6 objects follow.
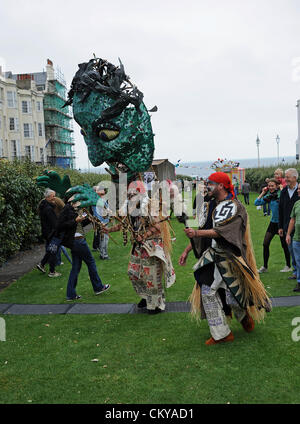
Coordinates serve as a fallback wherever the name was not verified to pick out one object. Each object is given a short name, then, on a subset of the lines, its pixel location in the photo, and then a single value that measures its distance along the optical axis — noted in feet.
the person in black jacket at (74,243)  23.03
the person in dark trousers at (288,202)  23.97
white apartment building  136.26
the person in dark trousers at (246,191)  88.03
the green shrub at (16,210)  33.36
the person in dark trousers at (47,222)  31.17
